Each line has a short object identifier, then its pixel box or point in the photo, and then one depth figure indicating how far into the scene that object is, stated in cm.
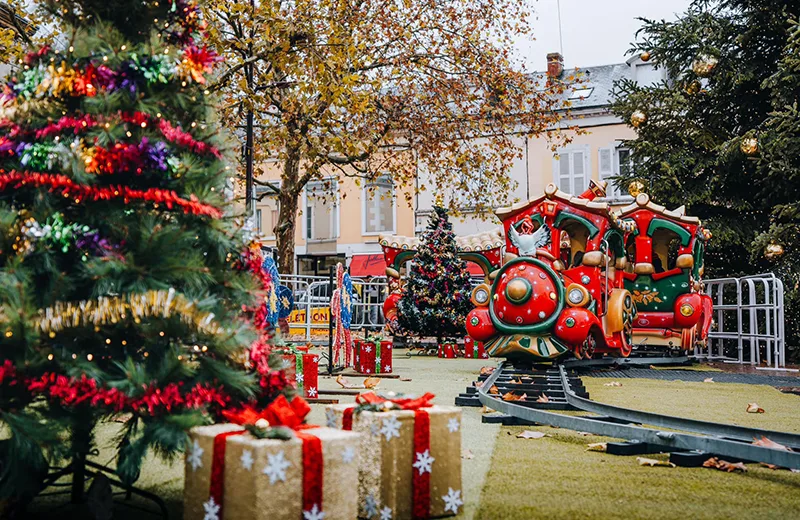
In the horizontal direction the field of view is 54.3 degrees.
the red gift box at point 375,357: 986
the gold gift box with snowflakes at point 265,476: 259
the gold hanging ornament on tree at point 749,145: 1329
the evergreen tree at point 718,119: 1449
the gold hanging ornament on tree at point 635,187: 1473
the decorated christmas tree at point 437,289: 1566
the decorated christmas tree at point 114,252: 285
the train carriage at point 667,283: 1248
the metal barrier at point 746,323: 1230
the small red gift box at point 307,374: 695
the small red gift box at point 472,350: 1473
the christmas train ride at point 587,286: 971
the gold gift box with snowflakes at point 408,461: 306
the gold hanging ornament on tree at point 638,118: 1530
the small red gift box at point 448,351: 1470
